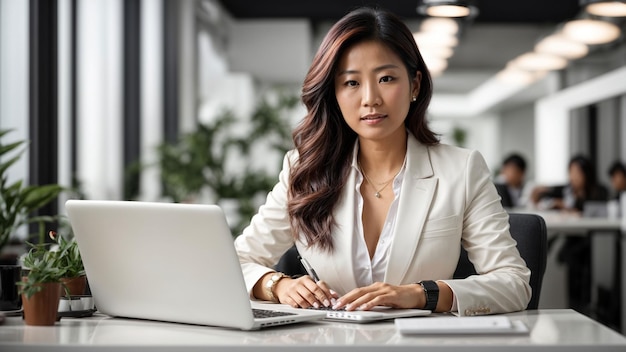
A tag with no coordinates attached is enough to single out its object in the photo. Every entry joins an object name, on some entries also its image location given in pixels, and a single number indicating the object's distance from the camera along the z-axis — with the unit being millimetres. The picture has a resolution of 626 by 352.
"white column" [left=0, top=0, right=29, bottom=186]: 4855
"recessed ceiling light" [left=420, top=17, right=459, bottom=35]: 9141
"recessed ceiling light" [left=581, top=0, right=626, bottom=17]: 5512
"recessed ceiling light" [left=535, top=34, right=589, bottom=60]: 9391
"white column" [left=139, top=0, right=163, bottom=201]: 8766
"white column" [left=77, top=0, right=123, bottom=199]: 6883
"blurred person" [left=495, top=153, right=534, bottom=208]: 10625
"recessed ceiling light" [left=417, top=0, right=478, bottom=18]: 4672
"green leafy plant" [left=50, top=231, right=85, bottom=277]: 2006
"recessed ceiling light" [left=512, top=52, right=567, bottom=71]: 10836
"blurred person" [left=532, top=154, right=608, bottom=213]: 8914
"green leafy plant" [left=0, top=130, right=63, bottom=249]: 3244
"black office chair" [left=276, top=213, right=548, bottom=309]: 2445
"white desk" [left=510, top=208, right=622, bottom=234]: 6715
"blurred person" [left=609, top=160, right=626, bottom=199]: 9839
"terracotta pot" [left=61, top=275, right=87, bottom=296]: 2000
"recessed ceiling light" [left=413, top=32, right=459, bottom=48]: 9812
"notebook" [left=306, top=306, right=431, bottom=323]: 1840
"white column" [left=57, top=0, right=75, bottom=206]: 6172
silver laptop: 1714
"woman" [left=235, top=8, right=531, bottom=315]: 2287
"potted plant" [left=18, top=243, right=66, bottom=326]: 1814
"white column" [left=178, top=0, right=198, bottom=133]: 9641
